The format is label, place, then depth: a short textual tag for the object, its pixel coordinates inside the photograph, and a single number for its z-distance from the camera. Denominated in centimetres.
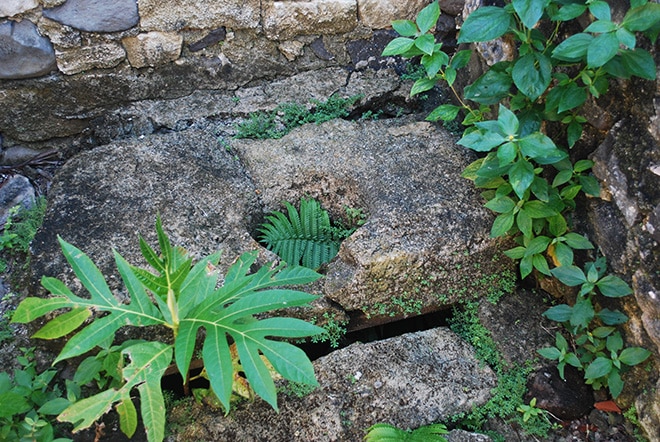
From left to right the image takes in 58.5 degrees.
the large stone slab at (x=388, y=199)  244
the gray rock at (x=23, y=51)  292
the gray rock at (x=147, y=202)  245
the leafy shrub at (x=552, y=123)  198
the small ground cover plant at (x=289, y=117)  315
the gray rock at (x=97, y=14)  295
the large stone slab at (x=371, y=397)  209
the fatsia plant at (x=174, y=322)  172
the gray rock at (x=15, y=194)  294
